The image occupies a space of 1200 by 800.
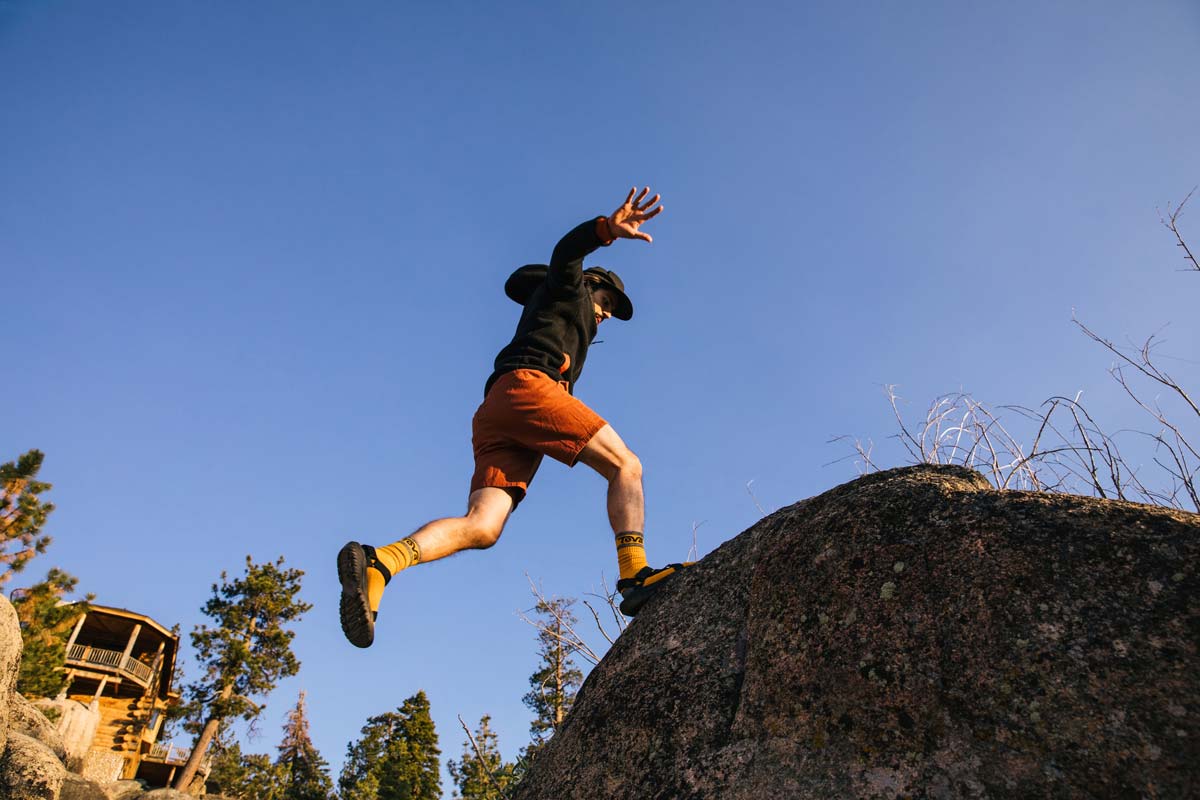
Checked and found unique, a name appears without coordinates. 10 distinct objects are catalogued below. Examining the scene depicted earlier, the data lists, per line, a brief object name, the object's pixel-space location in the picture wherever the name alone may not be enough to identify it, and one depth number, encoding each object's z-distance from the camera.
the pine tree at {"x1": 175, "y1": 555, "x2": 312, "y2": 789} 29.02
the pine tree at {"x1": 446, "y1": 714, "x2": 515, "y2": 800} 31.37
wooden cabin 28.95
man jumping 3.60
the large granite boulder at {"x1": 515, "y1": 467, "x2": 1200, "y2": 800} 1.77
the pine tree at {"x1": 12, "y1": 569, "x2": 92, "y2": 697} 16.55
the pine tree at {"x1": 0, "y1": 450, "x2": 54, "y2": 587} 17.16
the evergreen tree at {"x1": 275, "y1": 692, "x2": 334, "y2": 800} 36.34
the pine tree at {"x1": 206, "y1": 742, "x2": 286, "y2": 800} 33.66
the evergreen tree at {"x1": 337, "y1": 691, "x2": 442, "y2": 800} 32.06
